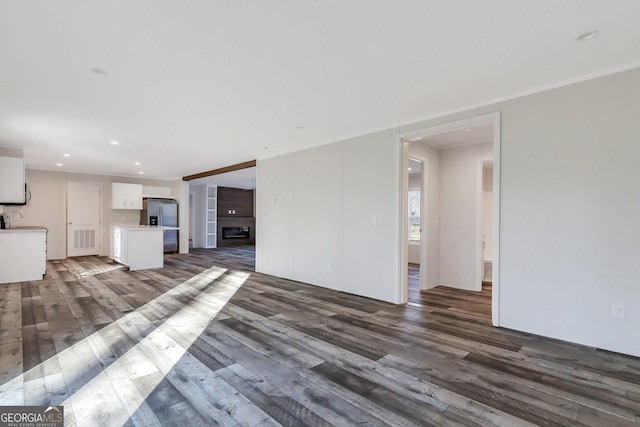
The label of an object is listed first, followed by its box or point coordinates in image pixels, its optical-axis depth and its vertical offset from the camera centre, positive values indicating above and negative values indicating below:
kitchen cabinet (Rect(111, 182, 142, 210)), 9.06 +0.44
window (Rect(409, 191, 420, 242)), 8.47 -0.07
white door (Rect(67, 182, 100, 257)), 8.84 -0.27
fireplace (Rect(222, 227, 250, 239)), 12.39 -0.89
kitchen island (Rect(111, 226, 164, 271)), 6.92 -0.86
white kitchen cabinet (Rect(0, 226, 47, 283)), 5.50 -0.83
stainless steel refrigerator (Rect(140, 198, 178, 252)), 9.73 -0.18
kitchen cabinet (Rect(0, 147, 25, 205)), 5.62 +0.60
